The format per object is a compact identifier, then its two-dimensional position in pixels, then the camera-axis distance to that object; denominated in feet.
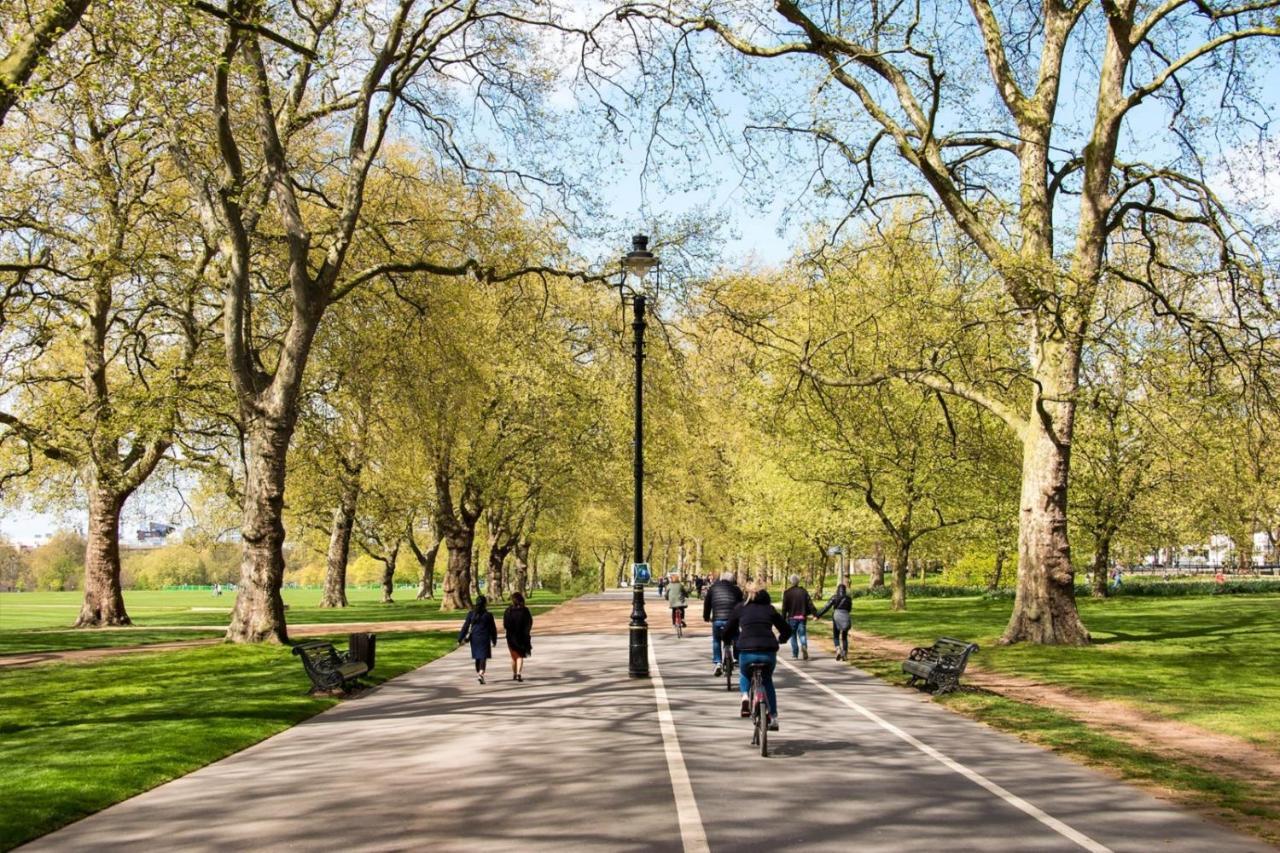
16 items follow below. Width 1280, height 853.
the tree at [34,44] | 38.73
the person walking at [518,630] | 59.57
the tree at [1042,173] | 75.72
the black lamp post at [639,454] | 60.75
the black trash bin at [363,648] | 61.26
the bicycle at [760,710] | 35.50
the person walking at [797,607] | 68.90
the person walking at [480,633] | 59.36
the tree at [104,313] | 78.84
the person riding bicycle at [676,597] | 99.19
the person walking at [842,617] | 75.31
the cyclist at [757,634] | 37.21
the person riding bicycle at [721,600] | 60.49
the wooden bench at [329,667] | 54.13
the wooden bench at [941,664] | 54.80
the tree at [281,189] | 72.43
